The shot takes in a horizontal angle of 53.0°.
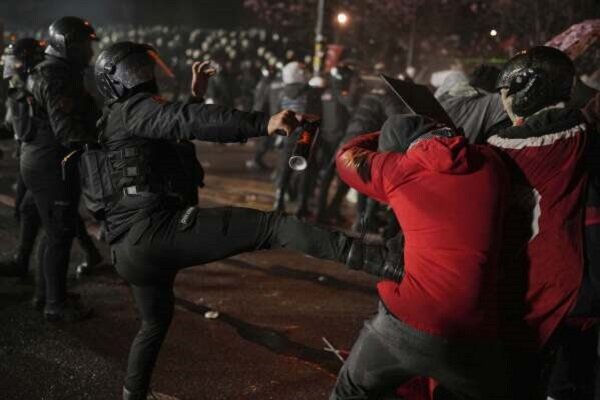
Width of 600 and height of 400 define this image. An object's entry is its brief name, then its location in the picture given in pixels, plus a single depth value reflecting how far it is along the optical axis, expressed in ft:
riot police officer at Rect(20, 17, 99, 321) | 14.35
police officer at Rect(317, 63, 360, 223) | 29.66
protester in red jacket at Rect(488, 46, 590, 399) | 7.88
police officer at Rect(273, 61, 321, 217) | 27.86
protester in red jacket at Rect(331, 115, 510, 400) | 6.92
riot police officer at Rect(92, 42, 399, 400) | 9.37
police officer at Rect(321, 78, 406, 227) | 24.79
